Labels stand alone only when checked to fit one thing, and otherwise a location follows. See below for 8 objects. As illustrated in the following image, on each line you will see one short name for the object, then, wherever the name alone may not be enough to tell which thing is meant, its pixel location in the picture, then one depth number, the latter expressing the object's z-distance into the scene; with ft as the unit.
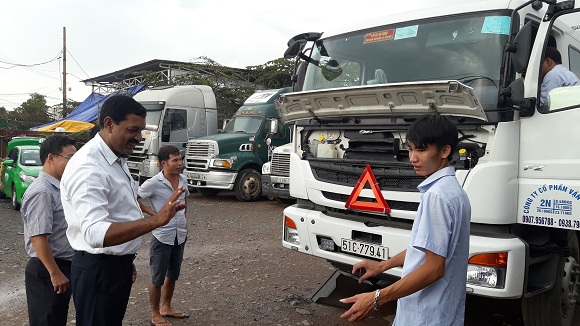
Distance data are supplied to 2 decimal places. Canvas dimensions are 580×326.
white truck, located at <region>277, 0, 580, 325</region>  10.87
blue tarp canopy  75.87
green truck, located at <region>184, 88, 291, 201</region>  40.42
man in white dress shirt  7.19
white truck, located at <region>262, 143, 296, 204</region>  34.96
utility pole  88.74
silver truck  45.27
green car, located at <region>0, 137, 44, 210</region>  34.96
